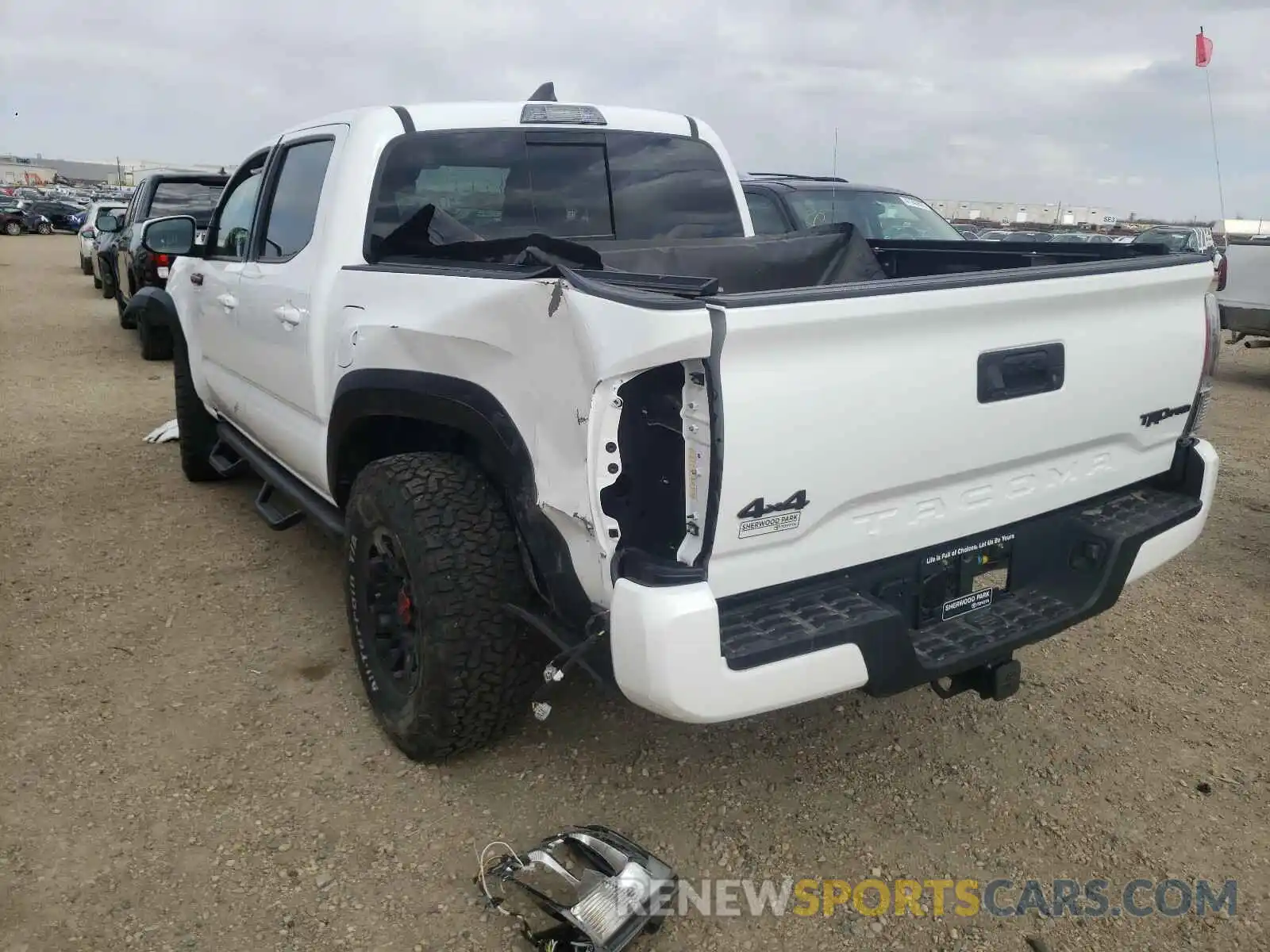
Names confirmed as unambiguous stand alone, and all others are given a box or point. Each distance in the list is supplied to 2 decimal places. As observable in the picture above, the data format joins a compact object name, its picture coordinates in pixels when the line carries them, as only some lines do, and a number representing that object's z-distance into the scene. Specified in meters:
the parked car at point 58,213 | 42.69
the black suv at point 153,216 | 10.19
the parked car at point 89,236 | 16.45
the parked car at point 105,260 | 14.05
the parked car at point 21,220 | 39.97
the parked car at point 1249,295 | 9.60
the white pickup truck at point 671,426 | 2.14
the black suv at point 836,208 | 7.75
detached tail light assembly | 2.30
